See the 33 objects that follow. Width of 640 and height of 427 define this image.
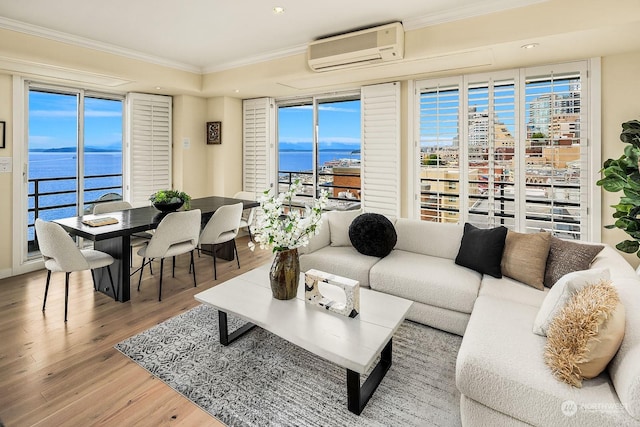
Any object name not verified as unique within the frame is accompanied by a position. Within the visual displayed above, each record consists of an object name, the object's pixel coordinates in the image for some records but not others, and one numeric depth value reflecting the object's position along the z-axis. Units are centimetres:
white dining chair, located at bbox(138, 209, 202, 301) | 317
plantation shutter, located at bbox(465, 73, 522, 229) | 359
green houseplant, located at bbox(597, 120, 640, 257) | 212
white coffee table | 174
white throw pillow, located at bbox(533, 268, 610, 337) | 175
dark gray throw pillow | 246
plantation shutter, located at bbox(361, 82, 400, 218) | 422
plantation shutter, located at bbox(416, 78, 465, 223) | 388
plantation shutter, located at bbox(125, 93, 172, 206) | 496
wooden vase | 225
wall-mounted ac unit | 317
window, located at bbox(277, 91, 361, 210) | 506
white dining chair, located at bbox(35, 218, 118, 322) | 271
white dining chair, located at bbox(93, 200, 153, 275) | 373
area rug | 180
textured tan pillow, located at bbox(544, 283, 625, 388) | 142
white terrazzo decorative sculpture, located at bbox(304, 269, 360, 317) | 206
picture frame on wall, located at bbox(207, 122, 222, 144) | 547
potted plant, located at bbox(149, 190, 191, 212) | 359
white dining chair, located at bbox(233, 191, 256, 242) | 463
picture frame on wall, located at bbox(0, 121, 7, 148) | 376
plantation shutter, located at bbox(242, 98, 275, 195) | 550
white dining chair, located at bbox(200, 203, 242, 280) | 371
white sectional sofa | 135
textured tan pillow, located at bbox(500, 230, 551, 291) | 251
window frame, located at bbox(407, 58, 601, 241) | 319
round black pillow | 316
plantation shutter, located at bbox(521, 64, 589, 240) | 326
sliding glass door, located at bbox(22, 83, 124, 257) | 416
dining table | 293
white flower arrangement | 221
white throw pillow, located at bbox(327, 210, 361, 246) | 360
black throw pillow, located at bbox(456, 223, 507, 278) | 270
